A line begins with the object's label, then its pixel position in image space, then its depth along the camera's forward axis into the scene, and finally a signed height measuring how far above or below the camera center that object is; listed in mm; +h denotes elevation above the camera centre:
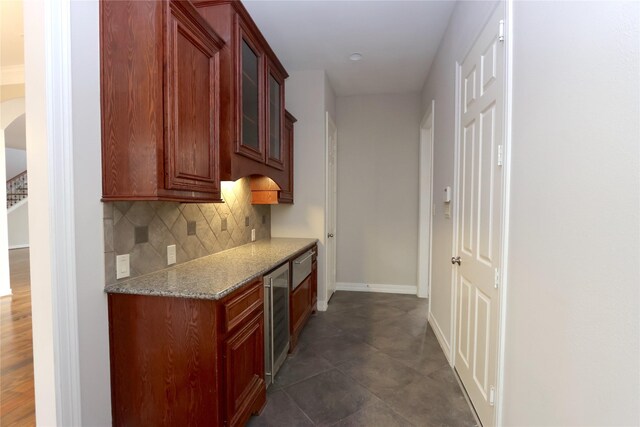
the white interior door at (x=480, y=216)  1589 -74
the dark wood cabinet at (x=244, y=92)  1834 +783
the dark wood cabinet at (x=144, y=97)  1390 +506
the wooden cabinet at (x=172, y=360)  1425 -767
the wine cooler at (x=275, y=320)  2027 -863
